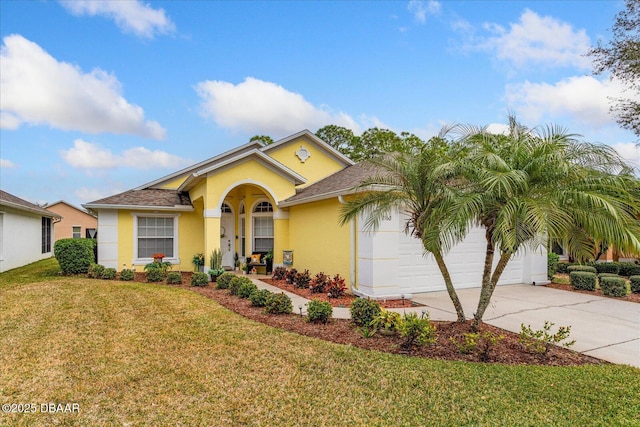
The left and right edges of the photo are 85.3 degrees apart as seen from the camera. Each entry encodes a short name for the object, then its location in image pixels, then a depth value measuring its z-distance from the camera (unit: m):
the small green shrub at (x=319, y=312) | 7.10
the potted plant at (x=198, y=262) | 14.42
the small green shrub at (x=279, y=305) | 7.94
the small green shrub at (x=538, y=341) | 5.42
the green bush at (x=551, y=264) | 12.99
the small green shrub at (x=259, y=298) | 8.58
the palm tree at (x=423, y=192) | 5.75
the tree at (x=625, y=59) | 17.12
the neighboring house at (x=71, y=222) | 35.88
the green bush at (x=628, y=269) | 14.77
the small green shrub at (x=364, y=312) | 6.68
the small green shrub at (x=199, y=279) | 11.71
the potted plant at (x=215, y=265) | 12.49
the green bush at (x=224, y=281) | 11.23
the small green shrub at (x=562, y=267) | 16.20
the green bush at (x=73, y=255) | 13.72
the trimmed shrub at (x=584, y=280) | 10.96
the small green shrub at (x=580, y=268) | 12.96
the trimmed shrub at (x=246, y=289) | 9.50
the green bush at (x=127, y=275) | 12.81
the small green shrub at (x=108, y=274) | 12.96
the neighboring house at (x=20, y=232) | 15.80
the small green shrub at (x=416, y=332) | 5.61
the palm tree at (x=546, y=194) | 4.85
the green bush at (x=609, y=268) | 14.80
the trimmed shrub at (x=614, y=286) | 10.15
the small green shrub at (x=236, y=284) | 10.08
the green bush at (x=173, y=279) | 12.23
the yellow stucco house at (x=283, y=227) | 10.05
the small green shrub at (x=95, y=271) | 13.10
